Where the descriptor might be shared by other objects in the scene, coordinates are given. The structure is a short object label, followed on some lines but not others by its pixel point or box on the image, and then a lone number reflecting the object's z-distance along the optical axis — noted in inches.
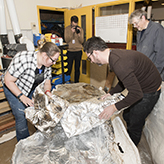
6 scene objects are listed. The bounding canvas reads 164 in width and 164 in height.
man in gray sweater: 70.4
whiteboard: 107.1
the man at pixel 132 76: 38.2
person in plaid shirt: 49.3
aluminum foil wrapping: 40.7
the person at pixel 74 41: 117.0
